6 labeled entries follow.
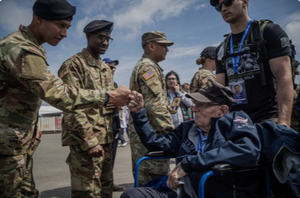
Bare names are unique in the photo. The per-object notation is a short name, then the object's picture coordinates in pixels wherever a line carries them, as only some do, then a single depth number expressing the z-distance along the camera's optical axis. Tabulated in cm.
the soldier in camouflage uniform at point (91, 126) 265
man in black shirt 209
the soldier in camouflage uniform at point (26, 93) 186
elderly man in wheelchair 175
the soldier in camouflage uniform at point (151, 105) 306
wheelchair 160
